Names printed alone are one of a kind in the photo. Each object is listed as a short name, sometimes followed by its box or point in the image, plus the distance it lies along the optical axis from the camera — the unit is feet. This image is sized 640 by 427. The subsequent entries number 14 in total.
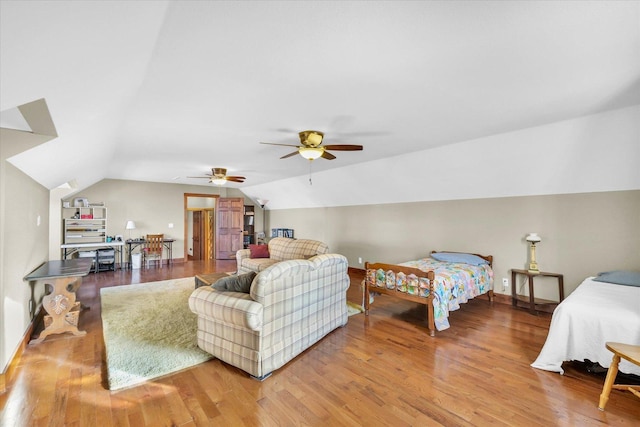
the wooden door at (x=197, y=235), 32.86
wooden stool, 6.34
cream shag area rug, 8.32
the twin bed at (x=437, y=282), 11.26
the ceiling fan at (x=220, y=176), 19.57
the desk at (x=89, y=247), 21.49
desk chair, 25.00
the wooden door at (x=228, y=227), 29.14
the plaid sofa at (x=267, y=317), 7.84
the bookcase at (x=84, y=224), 22.56
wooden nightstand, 13.15
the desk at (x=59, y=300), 10.28
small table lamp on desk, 24.47
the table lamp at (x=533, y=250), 13.50
